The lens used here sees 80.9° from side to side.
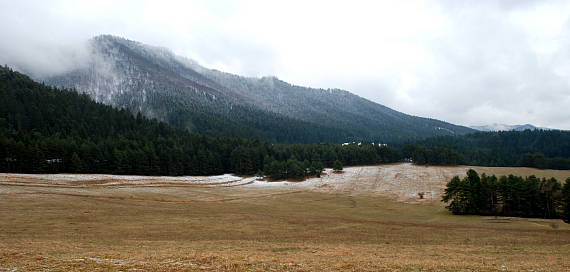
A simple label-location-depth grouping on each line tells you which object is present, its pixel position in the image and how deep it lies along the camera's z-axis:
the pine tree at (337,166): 146.50
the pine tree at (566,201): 52.78
